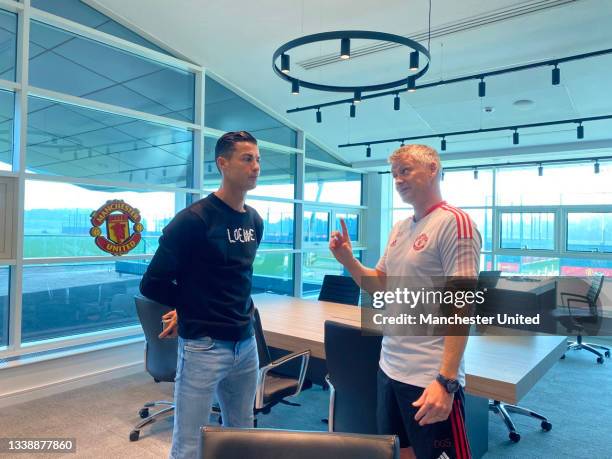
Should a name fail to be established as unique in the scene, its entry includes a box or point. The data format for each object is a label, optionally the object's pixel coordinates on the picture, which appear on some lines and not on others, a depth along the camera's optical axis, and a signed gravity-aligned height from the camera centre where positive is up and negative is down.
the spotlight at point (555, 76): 3.59 +1.36
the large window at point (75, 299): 3.77 -0.70
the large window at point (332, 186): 7.15 +0.83
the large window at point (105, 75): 3.83 +1.54
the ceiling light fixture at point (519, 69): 3.46 +1.46
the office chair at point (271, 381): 2.37 -0.93
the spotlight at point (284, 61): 2.96 +1.18
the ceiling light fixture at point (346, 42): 2.54 +1.18
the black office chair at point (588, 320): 4.90 -0.98
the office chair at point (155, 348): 2.73 -0.79
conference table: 1.90 -0.65
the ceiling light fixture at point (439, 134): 4.62 +1.33
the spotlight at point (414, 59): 2.92 +1.20
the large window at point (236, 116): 5.23 +1.52
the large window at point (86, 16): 3.82 +2.00
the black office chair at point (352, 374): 1.93 -0.67
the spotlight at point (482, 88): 3.85 +1.33
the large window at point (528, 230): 7.08 +0.10
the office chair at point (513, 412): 2.89 -1.31
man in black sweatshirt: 1.49 -0.23
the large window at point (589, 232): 6.54 +0.09
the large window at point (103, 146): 3.82 +0.81
